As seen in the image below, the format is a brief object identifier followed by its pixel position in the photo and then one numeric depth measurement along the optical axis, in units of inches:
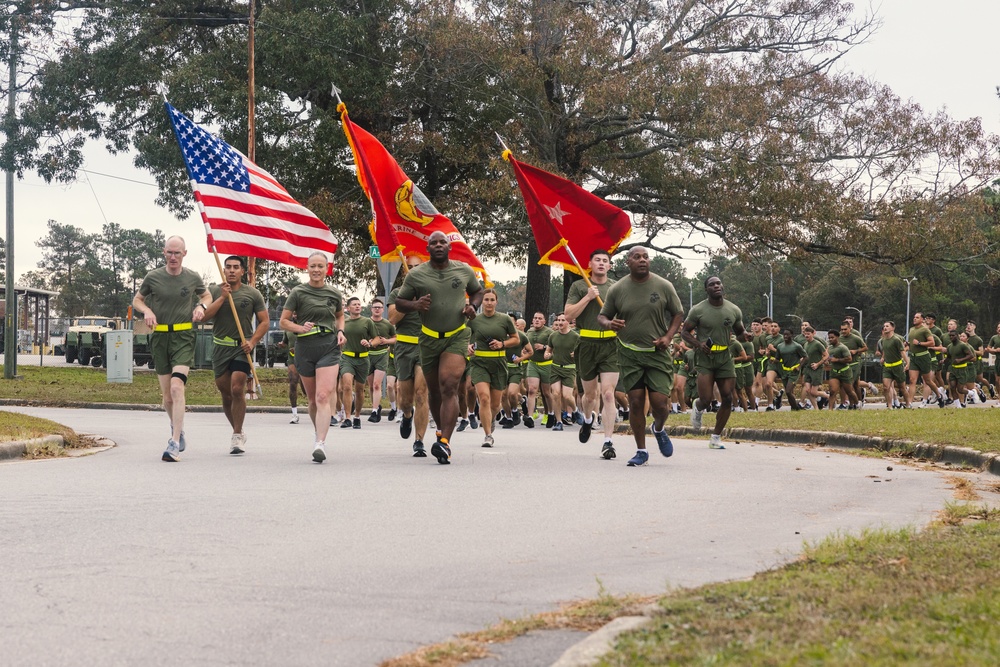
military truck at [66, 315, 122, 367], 1923.0
